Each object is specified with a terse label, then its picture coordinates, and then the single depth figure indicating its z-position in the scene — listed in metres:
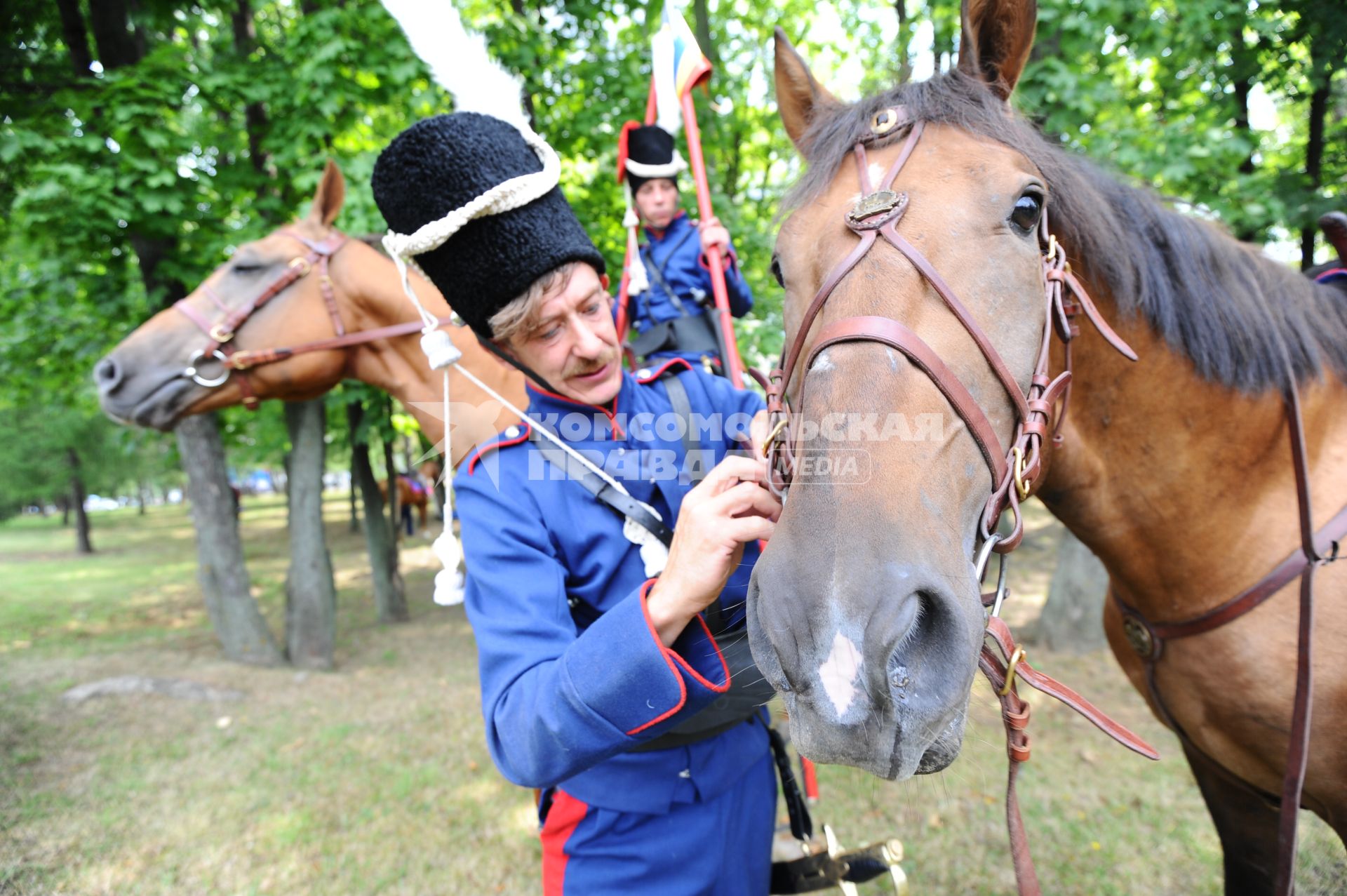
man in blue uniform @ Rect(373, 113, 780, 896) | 1.25
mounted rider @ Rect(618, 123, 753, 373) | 4.12
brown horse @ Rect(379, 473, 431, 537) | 18.80
